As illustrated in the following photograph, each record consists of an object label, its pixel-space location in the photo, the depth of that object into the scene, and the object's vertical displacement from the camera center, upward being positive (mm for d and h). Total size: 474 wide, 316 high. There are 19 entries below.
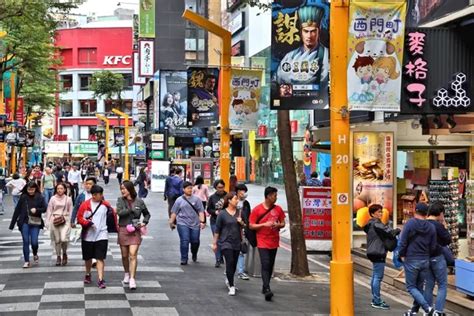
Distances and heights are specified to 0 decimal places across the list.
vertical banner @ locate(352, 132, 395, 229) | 15844 -601
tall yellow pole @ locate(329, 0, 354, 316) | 9164 -16
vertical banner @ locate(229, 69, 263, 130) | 16516 +960
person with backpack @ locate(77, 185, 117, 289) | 11539 -1529
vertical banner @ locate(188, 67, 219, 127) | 17672 +1083
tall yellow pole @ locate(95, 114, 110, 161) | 74000 +136
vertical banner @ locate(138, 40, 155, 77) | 69938 +8065
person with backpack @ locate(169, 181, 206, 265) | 14562 -1582
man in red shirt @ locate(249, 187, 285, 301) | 10992 -1351
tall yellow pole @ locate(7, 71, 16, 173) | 43034 +2813
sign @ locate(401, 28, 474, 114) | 11680 +1106
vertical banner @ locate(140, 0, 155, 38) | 70125 +11853
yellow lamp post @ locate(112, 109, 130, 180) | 50075 -1158
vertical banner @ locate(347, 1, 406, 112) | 9156 +1104
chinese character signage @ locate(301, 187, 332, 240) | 16062 -1636
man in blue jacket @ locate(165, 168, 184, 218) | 20312 -1351
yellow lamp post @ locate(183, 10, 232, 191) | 16281 +1290
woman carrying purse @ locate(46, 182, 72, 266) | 13703 -1534
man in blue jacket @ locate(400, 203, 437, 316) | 9617 -1461
